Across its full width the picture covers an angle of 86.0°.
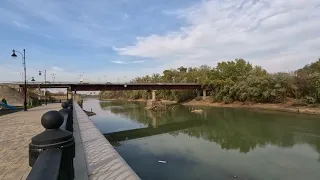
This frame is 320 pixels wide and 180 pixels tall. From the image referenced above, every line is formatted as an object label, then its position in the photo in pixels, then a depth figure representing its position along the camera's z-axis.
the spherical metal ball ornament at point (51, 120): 1.58
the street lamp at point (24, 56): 18.61
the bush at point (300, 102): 30.23
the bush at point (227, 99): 41.86
